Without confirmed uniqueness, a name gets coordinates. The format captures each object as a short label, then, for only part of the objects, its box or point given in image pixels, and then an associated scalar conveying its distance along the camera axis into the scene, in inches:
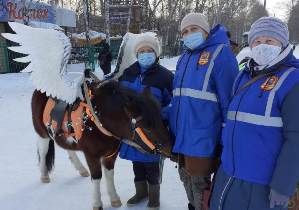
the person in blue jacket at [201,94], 93.0
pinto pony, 109.8
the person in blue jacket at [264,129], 69.3
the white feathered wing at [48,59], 133.3
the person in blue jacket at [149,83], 126.1
